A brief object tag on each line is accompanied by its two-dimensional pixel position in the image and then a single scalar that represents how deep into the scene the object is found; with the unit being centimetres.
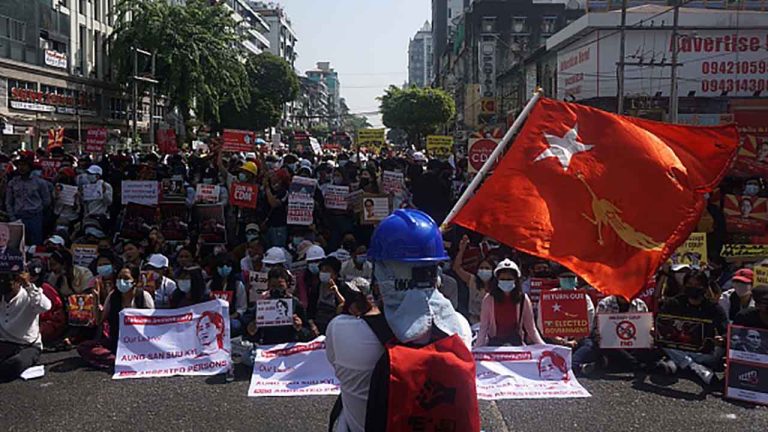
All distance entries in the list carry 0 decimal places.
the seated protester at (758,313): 717
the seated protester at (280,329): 818
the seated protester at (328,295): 909
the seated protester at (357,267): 1008
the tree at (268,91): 6912
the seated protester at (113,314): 802
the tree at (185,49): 4246
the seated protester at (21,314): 791
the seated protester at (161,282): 885
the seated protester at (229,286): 917
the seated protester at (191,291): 865
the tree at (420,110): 7425
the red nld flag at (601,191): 477
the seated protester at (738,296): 834
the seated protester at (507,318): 759
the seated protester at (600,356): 791
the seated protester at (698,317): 771
